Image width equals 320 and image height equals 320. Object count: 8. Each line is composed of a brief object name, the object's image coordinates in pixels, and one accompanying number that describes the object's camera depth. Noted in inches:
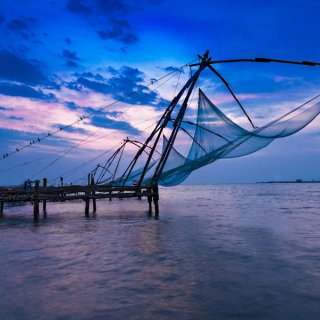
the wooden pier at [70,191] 633.9
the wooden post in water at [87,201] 682.8
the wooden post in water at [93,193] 695.7
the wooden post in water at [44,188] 676.9
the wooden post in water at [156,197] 679.1
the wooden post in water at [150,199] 710.8
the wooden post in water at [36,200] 626.2
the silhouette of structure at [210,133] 343.3
